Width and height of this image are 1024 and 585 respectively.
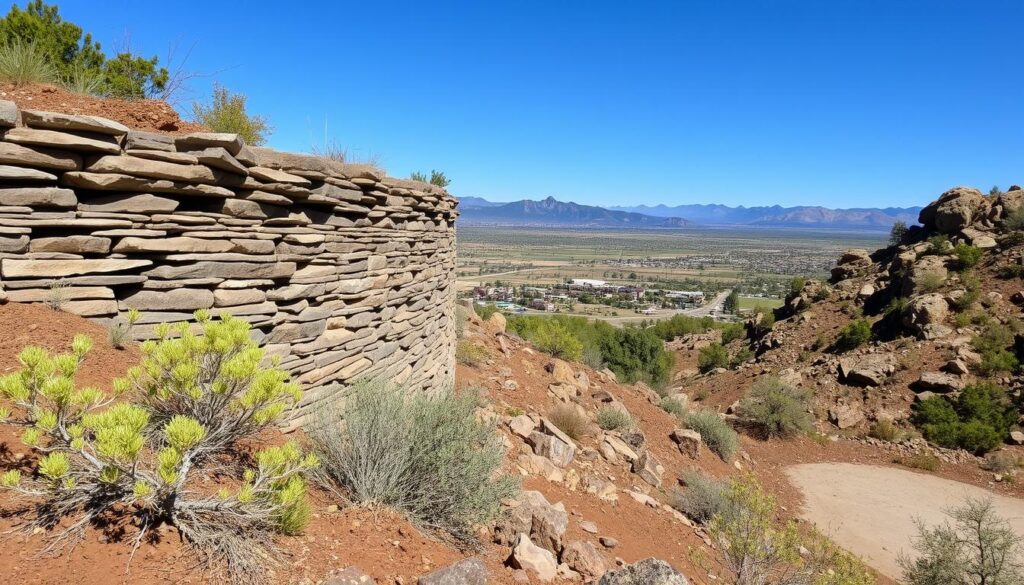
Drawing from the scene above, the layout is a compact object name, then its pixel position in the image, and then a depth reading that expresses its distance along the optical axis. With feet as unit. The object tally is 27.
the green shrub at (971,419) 50.52
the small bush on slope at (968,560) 23.73
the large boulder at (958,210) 85.15
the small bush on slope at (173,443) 7.42
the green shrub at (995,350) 57.57
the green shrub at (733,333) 102.32
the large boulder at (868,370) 61.57
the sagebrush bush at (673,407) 46.83
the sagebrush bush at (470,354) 36.33
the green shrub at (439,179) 33.27
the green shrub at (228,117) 19.69
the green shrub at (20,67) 15.53
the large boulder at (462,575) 10.61
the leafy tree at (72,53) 24.20
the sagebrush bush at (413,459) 13.44
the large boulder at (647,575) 11.19
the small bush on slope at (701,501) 27.09
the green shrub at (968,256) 73.10
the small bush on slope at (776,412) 53.36
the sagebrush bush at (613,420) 34.65
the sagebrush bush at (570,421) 30.71
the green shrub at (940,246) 79.48
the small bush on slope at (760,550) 16.43
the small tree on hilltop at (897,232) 114.73
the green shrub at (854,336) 69.82
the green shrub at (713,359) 86.63
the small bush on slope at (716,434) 41.01
